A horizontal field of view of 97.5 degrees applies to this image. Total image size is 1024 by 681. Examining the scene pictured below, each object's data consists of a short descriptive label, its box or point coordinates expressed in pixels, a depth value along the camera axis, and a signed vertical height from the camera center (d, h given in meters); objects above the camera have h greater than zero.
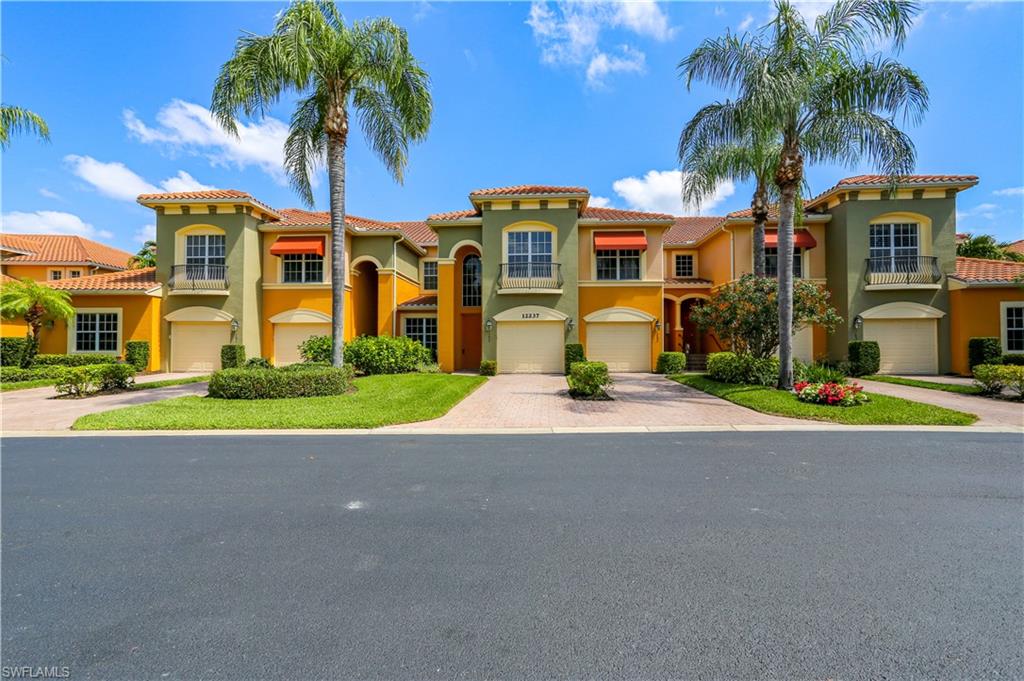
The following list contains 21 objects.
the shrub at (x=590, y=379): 12.66 -1.06
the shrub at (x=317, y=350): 16.92 -0.26
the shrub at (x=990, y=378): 12.61 -1.07
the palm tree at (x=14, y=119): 14.03 +7.08
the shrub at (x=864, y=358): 18.75 -0.71
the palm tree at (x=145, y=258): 33.28 +6.45
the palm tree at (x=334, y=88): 12.20 +7.59
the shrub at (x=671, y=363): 19.77 -0.93
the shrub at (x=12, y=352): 18.80 -0.33
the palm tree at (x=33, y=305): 17.39 +1.58
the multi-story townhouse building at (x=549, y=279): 19.55 +2.90
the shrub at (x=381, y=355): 17.33 -0.50
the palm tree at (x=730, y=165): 13.95 +6.05
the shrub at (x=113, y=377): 13.61 -1.02
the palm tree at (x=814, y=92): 11.52 +6.69
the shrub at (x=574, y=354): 19.41 -0.51
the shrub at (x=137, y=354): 19.64 -0.46
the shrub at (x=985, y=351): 17.92 -0.41
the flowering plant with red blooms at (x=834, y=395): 10.67 -1.30
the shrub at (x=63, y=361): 19.05 -0.72
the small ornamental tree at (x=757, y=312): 14.52 +0.96
